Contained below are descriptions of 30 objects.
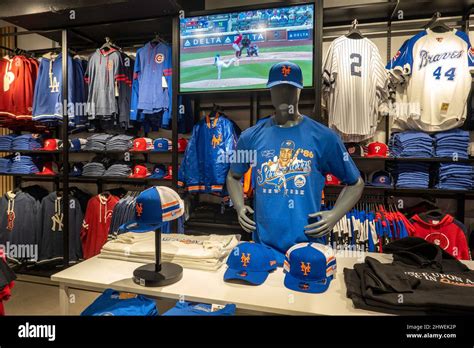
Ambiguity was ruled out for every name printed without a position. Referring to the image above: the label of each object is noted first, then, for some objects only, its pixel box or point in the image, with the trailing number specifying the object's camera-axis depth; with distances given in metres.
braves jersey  2.51
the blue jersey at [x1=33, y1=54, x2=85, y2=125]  3.29
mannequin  1.32
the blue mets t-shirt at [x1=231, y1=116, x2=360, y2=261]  1.38
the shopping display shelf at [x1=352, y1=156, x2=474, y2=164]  2.50
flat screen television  2.40
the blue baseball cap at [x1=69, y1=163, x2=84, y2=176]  3.44
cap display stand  1.06
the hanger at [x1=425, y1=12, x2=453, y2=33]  2.63
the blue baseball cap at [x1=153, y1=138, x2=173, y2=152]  3.15
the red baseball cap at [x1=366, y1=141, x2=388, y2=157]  2.67
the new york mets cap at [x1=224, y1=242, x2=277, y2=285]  1.08
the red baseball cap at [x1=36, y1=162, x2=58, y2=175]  3.57
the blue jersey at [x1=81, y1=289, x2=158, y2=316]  0.88
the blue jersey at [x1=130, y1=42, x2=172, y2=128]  3.04
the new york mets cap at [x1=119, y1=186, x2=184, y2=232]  1.07
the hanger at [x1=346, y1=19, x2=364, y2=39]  2.71
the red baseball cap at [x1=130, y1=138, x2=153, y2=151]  3.20
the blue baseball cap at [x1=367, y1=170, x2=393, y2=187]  2.68
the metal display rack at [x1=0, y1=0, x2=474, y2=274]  2.57
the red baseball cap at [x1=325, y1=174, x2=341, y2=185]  2.72
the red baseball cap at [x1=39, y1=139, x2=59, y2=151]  3.54
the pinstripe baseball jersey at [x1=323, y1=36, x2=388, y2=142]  2.62
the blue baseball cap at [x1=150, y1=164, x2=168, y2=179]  3.18
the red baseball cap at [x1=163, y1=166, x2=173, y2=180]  3.09
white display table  0.91
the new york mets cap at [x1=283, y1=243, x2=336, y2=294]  1.02
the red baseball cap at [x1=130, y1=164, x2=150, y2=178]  3.23
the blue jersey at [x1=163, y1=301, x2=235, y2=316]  0.89
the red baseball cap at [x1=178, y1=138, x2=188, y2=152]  3.07
